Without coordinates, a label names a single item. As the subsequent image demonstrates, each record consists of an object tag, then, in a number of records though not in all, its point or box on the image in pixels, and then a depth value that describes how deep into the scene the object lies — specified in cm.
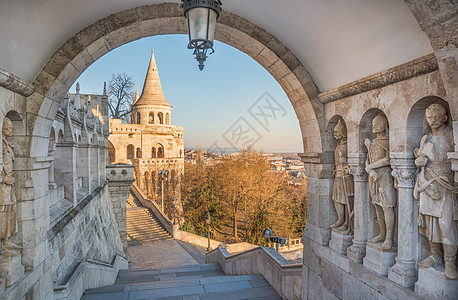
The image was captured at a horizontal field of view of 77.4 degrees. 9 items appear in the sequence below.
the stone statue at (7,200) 281
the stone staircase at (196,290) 459
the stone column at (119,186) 1306
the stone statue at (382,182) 288
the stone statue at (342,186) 349
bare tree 2975
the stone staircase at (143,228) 1559
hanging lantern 223
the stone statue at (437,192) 226
